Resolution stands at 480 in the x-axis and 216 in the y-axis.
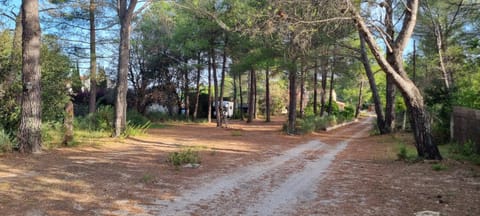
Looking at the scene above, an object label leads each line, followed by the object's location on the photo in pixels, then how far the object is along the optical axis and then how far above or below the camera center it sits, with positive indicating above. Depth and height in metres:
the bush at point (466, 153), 9.44 -0.97
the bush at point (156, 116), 26.57 -0.13
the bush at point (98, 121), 14.86 -0.28
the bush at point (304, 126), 19.95 -0.58
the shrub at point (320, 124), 22.95 -0.52
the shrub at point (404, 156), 9.85 -1.04
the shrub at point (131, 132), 14.17 -0.67
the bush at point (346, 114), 32.01 +0.13
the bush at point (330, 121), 25.19 -0.38
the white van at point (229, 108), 37.57 +0.67
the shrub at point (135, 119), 20.85 -0.26
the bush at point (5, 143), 9.17 -0.70
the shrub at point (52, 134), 10.54 -0.58
